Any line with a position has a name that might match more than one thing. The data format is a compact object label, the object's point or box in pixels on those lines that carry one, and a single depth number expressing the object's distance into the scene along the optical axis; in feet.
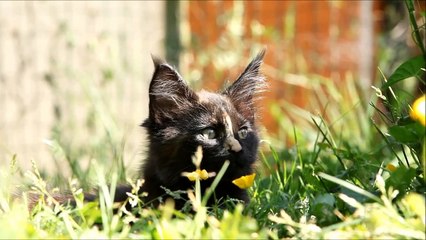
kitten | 11.14
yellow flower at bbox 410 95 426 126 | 7.14
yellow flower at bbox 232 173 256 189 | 8.54
